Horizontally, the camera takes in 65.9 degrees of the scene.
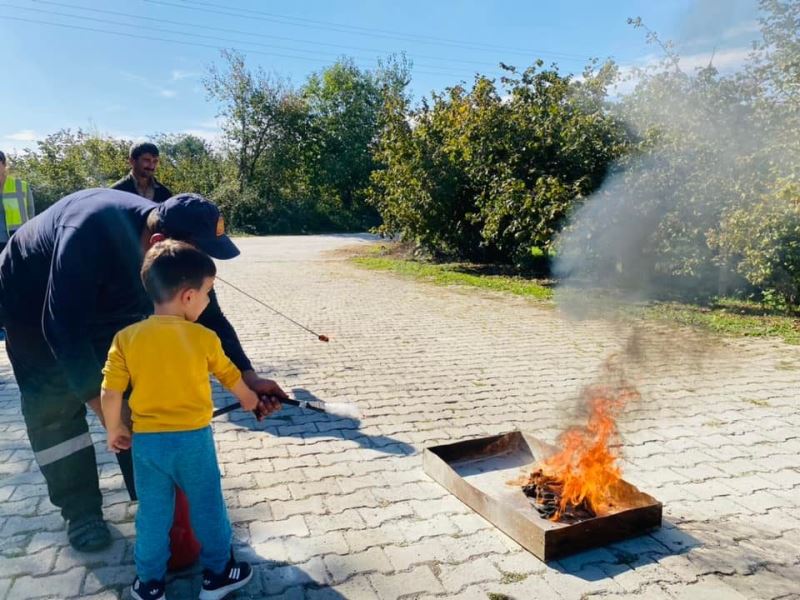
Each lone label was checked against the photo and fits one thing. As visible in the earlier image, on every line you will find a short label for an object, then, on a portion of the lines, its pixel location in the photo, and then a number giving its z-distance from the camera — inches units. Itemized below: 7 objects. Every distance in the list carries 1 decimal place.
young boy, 88.0
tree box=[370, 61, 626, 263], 454.6
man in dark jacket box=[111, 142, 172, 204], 202.7
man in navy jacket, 94.7
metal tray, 111.4
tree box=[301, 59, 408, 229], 1358.3
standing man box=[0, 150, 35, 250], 246.7
